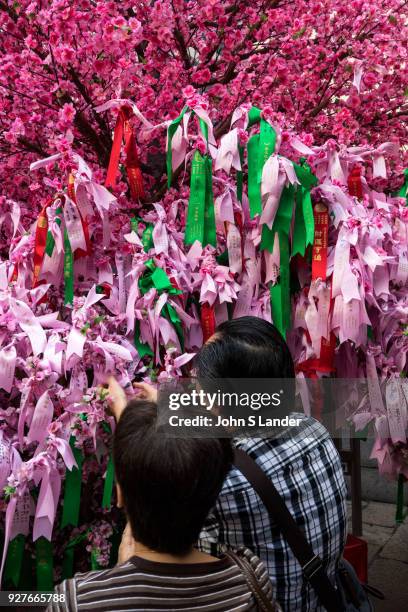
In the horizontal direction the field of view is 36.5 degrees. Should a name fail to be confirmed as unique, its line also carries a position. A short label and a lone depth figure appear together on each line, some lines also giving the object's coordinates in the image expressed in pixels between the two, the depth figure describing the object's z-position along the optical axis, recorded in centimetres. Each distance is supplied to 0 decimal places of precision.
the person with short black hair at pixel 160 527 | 111
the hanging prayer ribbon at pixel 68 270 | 224
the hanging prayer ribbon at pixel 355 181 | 255
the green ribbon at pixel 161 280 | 221
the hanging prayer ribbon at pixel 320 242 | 233
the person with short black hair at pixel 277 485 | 143
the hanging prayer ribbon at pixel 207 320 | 233
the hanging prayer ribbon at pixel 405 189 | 275
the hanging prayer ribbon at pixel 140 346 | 222
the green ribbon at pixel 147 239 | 239
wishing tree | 206
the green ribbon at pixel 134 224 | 245
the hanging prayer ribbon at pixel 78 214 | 225
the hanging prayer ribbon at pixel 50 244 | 224
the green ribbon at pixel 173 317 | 223
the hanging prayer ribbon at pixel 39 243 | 225
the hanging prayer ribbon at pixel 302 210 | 233
